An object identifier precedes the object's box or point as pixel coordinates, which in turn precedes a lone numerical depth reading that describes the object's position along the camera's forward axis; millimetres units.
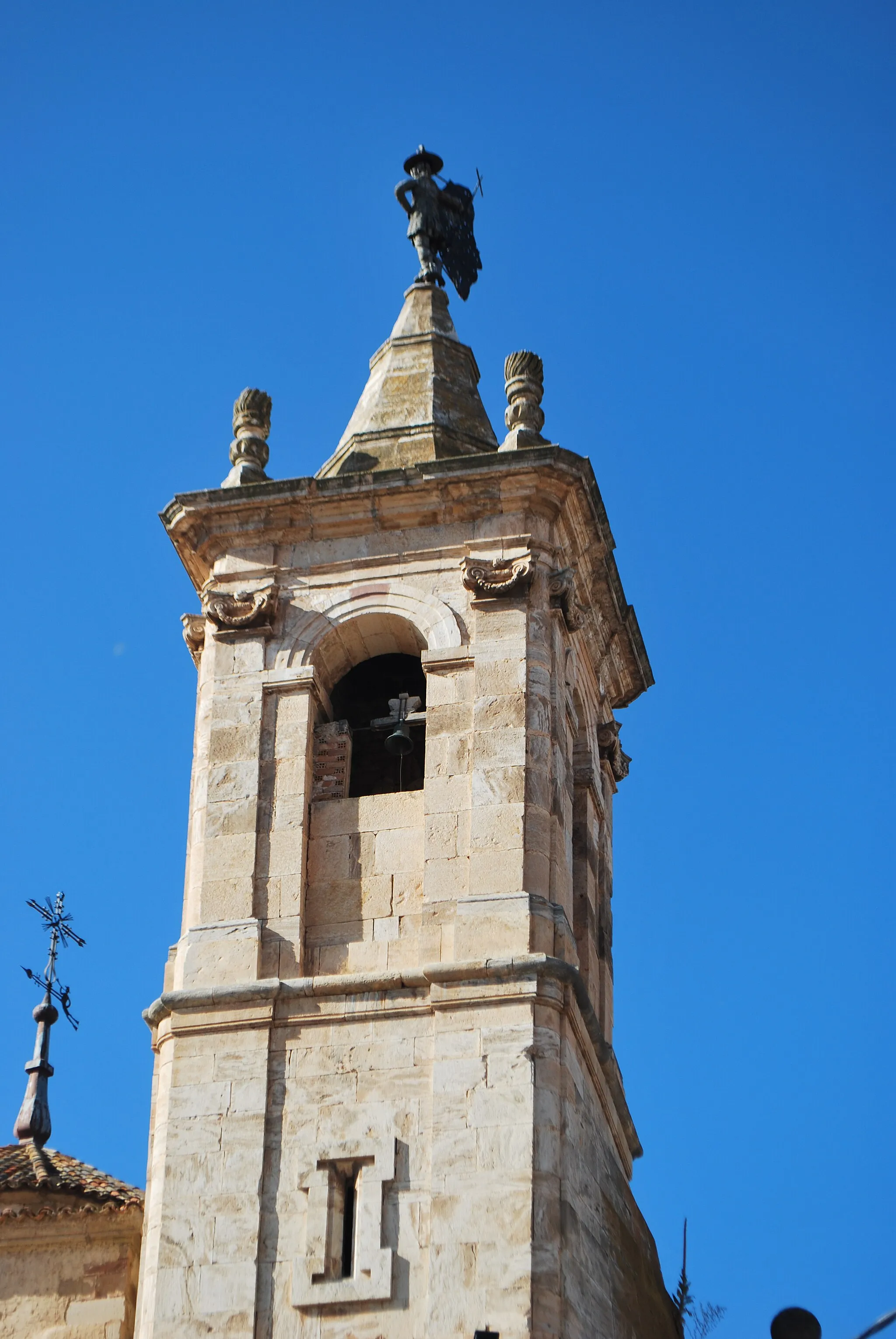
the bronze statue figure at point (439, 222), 30453
